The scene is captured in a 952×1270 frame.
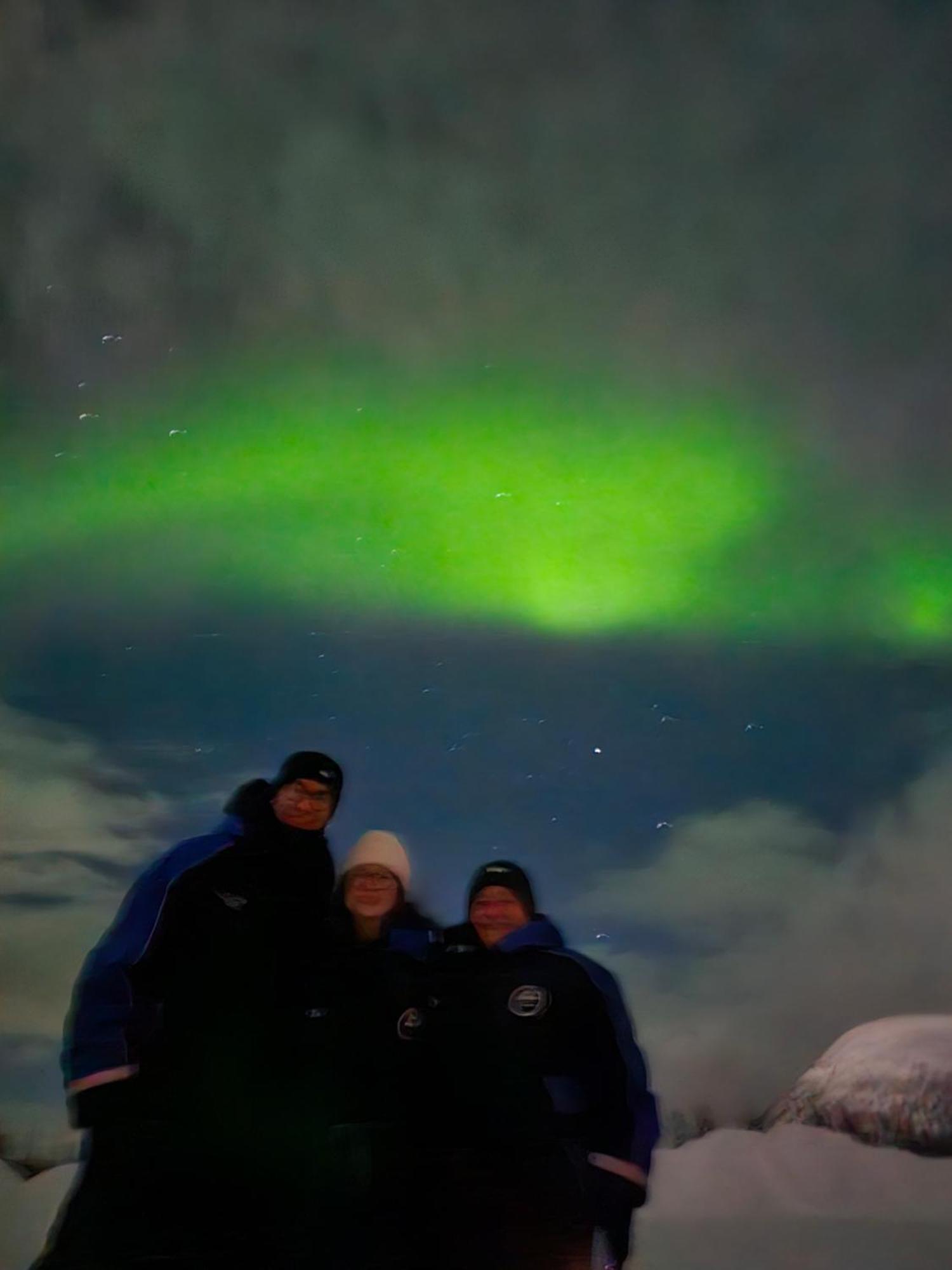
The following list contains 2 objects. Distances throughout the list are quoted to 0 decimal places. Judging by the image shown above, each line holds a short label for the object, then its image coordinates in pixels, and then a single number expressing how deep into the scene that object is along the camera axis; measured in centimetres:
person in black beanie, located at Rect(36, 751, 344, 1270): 184
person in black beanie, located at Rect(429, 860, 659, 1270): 186
